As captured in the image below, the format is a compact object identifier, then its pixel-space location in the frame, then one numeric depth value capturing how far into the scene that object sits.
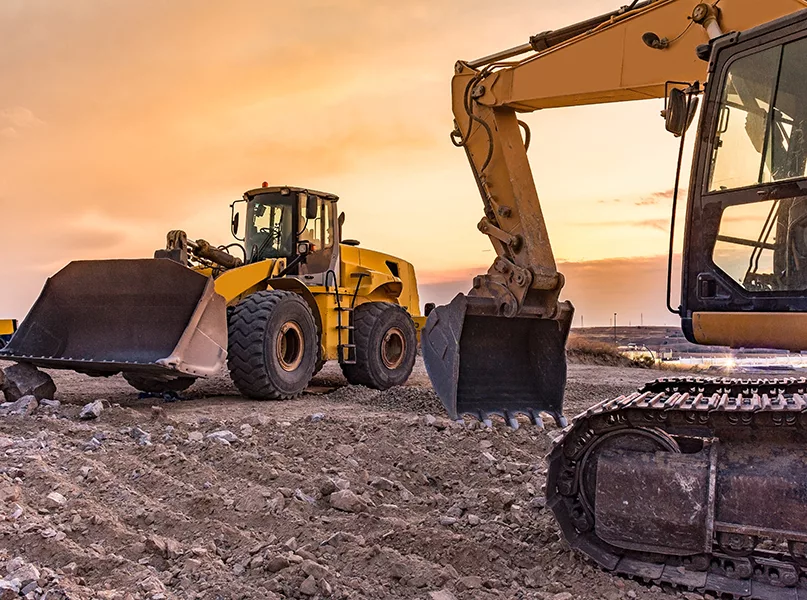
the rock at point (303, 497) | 4.47
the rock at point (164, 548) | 3.64
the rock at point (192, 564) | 3.47
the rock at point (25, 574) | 3.15
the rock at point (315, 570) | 3.30
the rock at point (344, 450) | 5.58
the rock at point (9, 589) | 3.00
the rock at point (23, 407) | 7.11
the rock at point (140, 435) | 5.84
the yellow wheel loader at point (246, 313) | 8.12
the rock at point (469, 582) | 3.31
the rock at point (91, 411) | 6.86
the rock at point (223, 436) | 5.83
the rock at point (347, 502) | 4.29
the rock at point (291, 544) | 3.69
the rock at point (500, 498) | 4.45
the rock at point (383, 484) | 4.74
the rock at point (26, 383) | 7.96
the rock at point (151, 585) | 3.22
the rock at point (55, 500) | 4.25
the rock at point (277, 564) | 3.43
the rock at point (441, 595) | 3.20
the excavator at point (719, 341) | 3.42
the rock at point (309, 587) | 3.21
